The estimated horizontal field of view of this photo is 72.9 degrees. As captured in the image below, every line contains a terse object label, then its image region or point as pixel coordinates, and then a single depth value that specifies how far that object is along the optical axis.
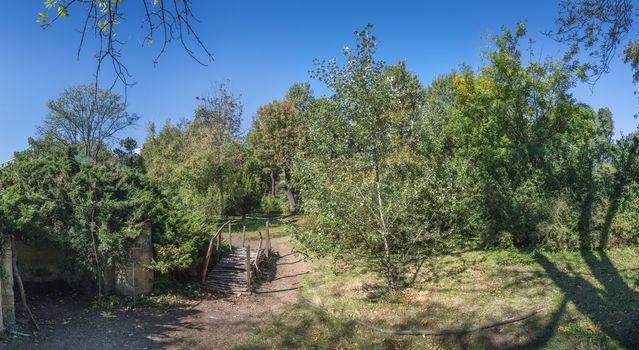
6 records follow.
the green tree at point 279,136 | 29.11
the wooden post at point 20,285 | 7.98
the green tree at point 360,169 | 9.70
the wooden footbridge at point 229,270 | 11.48
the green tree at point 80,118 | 41.19
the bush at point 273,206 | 32.49
